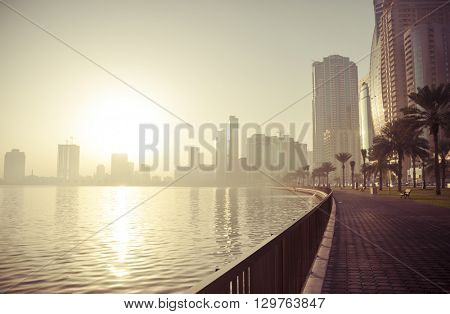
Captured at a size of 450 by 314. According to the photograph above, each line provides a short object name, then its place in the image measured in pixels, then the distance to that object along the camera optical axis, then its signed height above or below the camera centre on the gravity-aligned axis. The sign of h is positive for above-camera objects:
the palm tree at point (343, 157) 111.50 +8.23
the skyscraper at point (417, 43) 188.25 +68.55
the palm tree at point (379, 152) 64.69 +5.60
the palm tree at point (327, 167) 136.10 +6.49
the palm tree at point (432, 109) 42.91 +8.59
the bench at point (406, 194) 46.28 -1.02
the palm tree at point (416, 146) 61.84 +6.22
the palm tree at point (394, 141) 61.93 +7.16
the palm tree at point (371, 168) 90.29 +4.39
